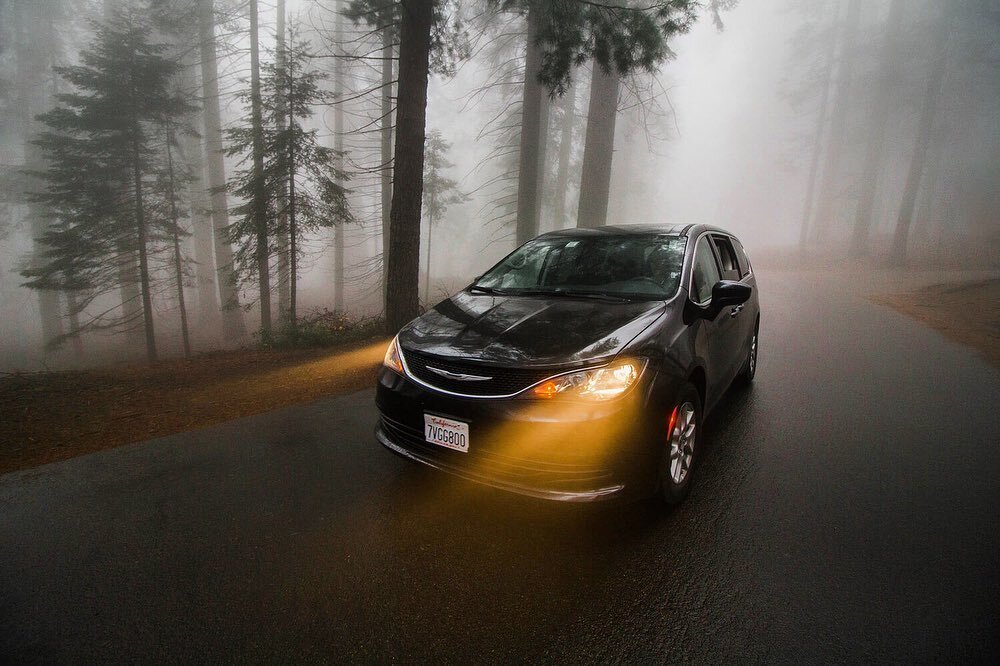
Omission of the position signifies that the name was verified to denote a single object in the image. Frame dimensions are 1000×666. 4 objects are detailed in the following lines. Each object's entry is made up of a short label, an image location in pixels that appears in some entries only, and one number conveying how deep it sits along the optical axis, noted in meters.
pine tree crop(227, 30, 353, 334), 12.42
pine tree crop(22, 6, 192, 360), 14.82
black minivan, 2.54
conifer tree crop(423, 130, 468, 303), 22.08
